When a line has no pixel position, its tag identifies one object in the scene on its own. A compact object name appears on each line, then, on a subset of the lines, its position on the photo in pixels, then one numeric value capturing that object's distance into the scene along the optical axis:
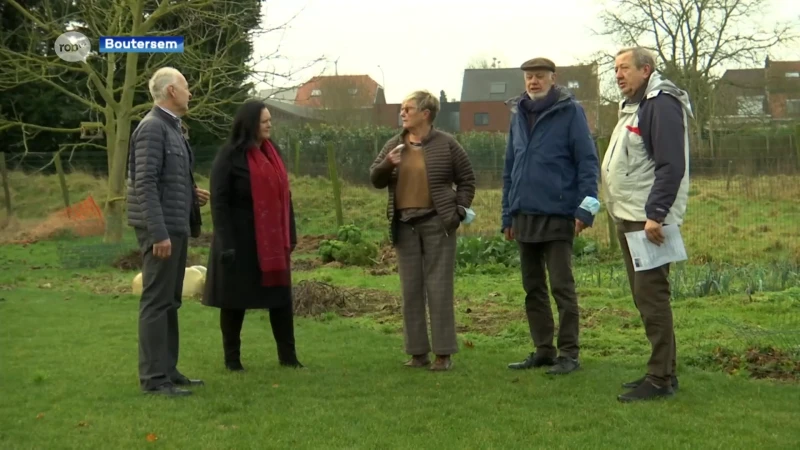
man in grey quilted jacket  5.68
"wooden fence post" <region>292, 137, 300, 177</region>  22.77
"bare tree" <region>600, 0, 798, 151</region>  35.12
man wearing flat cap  6.20
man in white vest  5.23
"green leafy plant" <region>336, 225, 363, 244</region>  14.05
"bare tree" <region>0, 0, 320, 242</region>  17.05
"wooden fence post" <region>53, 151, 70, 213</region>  21.74
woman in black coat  6.36
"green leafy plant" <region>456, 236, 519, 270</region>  12.54
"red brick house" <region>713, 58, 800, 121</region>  35.06
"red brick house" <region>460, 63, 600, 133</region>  63.56
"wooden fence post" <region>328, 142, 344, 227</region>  17.59
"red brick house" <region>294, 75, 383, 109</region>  49.94
